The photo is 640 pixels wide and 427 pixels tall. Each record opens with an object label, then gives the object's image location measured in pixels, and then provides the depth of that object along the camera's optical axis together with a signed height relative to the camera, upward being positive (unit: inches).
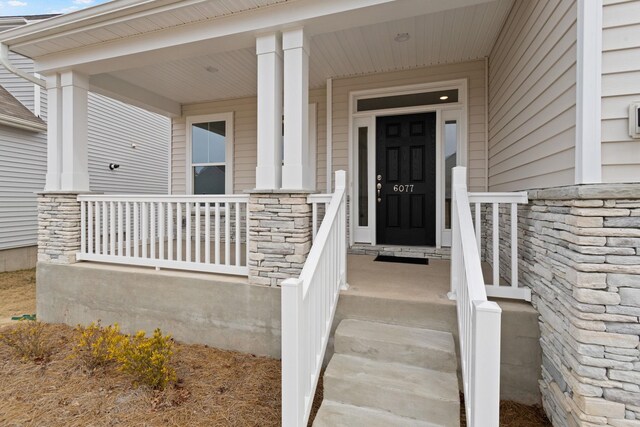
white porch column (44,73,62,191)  151.3 +37.4
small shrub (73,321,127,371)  106.7 -50.0
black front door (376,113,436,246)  170.2 +17.2
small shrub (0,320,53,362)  117.2 -51.7
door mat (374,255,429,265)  155.1 -24.6
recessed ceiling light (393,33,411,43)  136.8 +76.0
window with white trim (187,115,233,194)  219.9 +40.2
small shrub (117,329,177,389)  96.9 -47.8
